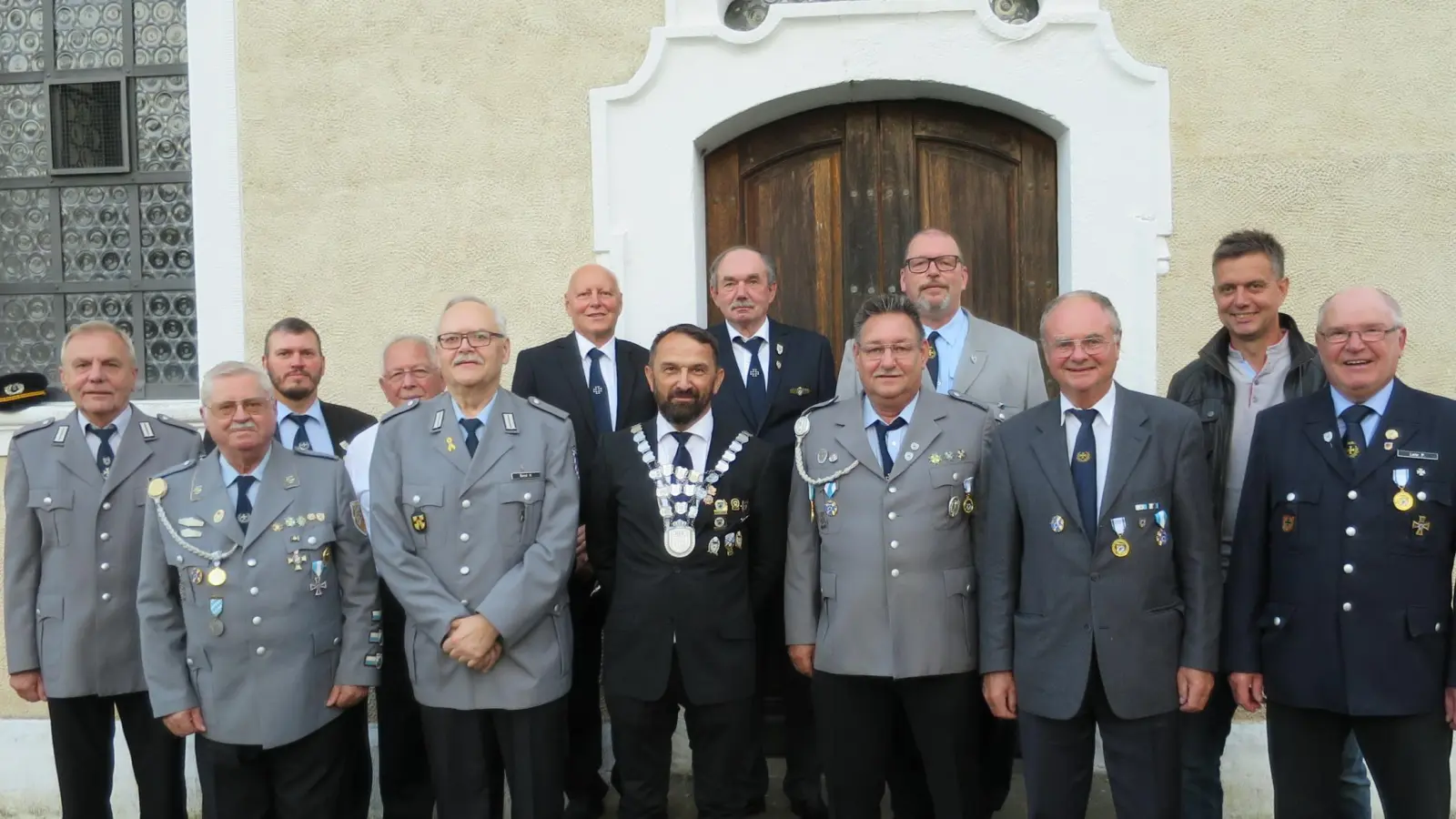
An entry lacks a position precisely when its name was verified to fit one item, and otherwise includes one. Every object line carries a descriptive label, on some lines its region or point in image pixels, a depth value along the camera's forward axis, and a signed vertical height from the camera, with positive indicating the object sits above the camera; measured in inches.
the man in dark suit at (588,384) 175.3 +0.0
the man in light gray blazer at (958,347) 165.6 +3.6
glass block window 218.7 +35.7
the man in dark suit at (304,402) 171.8 -1.6
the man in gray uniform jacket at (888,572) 143.7 -21.7
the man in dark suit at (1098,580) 133.6 -21.4
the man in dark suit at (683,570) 150.6 -21.9
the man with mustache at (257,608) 144.4 -24.2
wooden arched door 205.3 +27.8
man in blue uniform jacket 130.9 -21.6
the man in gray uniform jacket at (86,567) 157.3 -20.6
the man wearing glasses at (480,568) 144.9 -20.1
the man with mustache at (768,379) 172.1 +0.0
